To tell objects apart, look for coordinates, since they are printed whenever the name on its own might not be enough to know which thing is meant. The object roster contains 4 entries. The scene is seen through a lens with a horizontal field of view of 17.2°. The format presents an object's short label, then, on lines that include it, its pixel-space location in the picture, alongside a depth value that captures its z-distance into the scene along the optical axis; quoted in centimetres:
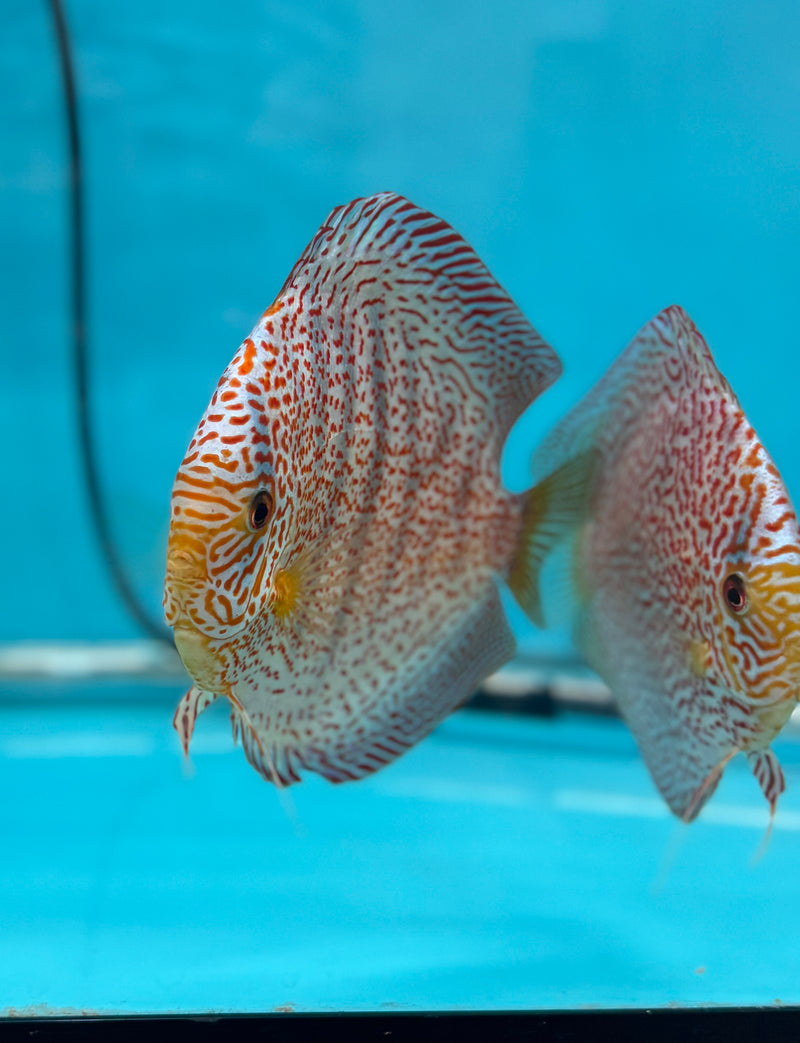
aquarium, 83
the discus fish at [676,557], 74
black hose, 107
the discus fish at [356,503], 70
